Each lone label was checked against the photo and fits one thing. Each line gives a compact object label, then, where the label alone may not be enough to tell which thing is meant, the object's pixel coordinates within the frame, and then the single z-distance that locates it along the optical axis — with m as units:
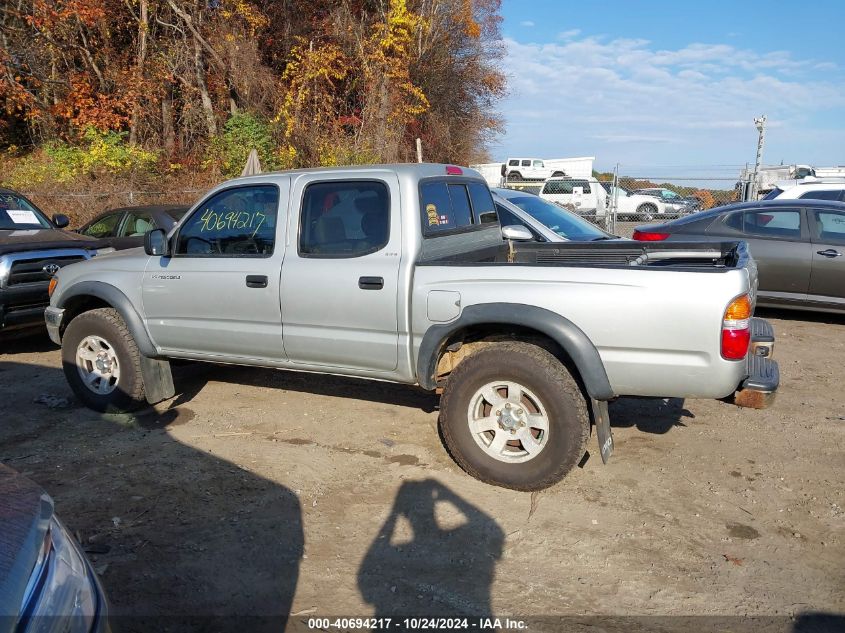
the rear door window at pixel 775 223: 8.52
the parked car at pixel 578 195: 21.30
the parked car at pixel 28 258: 6.97
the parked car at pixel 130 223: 9.62
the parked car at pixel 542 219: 7.58
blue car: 1.73
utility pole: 15.47
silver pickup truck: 3.66
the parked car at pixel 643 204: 22.47
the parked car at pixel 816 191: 13.32
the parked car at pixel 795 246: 8.19
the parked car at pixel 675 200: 20.18
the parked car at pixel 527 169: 39.84
